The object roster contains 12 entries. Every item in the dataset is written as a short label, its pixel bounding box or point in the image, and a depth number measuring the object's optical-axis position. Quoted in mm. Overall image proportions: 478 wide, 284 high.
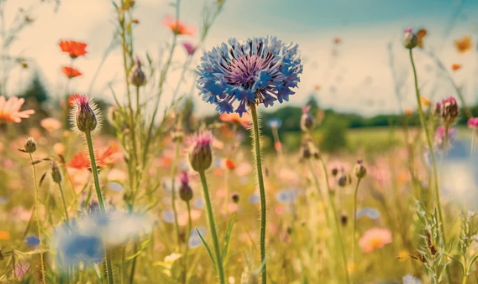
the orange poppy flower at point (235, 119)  528
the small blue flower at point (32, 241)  513
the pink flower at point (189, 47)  564
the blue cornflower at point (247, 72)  332
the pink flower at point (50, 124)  624
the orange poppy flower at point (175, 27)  538
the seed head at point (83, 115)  332
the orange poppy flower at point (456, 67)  622
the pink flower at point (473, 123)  419
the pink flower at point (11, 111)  417
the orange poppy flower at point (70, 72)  474
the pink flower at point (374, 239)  572
